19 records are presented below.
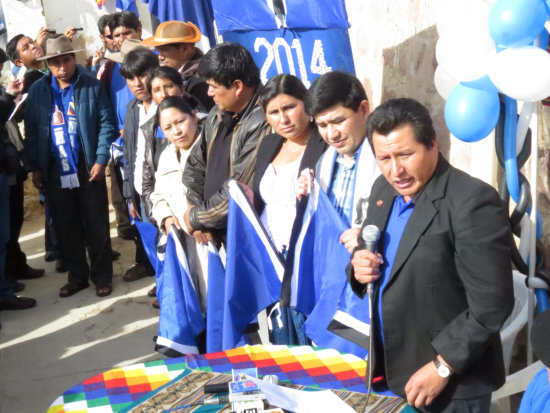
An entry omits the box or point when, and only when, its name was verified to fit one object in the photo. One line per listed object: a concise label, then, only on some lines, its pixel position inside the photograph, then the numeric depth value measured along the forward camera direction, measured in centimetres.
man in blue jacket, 550
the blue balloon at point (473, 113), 278
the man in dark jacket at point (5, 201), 551
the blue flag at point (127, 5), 768
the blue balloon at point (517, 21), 252
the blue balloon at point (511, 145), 292
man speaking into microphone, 207
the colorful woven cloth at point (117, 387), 231
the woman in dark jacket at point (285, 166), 324
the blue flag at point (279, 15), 426
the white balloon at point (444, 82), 307
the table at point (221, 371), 234
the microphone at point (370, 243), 223
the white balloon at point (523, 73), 253
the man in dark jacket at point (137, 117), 486
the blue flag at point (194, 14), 633
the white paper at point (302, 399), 209
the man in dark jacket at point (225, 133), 363
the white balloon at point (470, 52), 271
